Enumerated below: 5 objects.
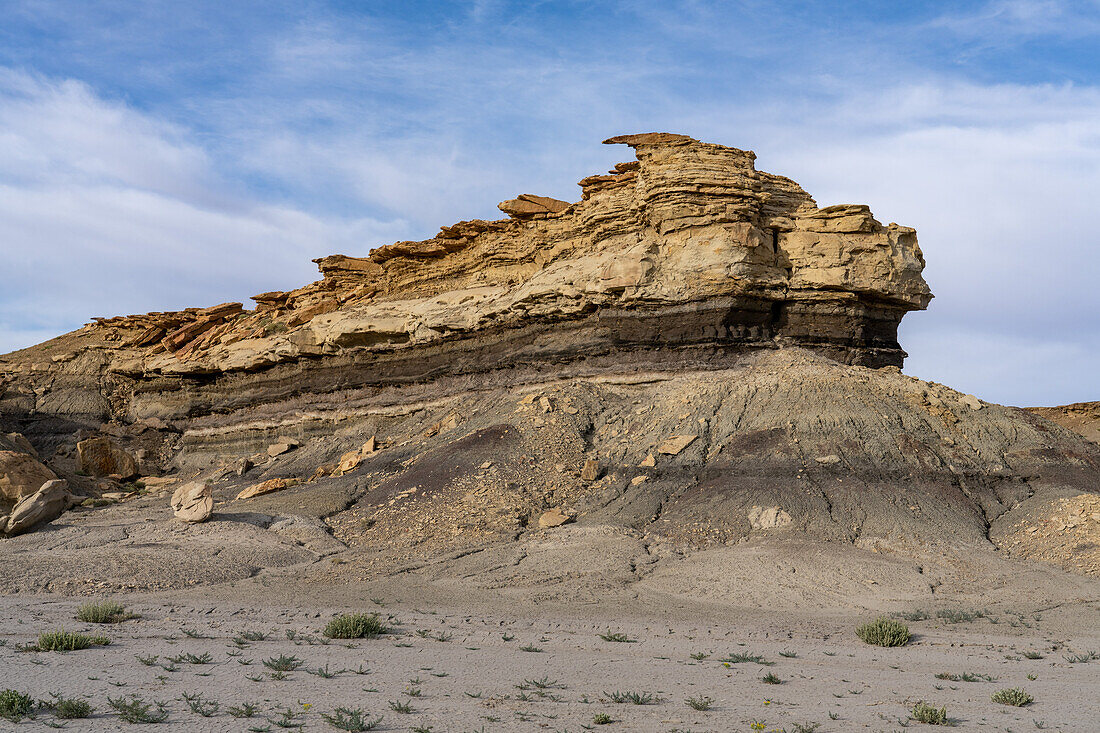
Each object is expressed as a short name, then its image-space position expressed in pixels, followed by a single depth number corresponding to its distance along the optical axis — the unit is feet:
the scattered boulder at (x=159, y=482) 93.50
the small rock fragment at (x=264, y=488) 72.64
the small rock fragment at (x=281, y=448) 91.97
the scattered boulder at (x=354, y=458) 74.13
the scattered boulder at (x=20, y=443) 91.30
